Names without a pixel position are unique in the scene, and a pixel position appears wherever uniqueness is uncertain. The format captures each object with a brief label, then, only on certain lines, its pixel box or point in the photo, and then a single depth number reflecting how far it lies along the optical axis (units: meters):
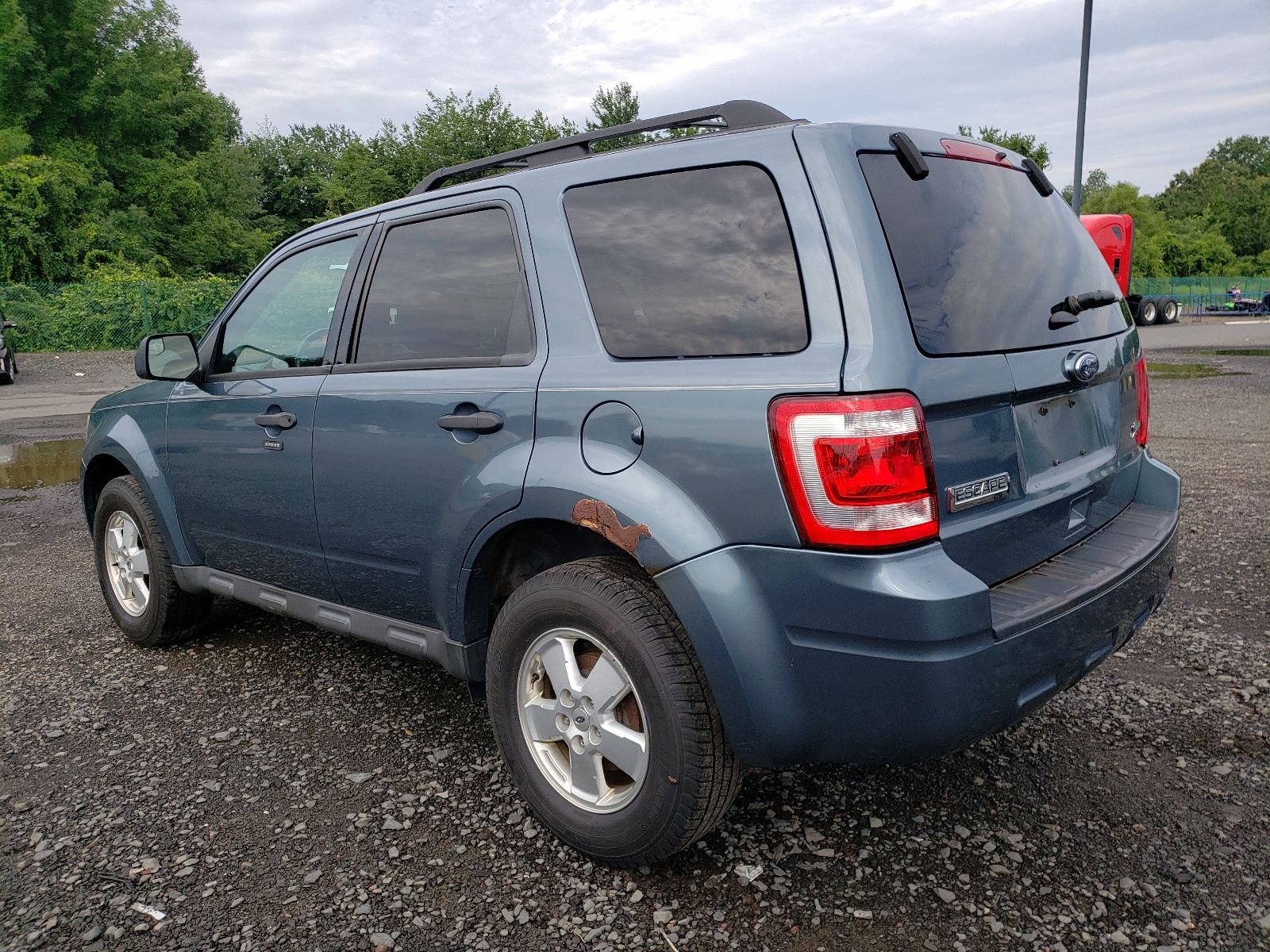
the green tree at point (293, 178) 64.69
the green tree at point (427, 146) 50.56
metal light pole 13.49
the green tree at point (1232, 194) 85.69
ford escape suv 2.08
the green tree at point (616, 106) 62.72
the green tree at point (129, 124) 39.19
